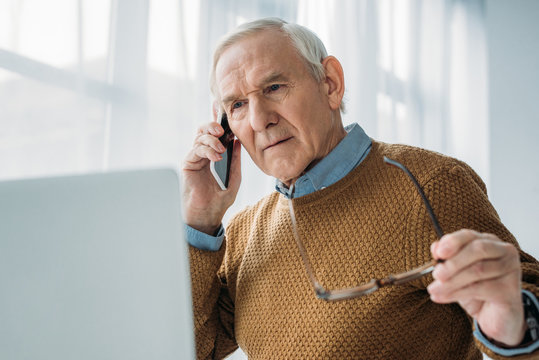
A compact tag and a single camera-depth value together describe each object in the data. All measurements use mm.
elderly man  970
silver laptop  507
